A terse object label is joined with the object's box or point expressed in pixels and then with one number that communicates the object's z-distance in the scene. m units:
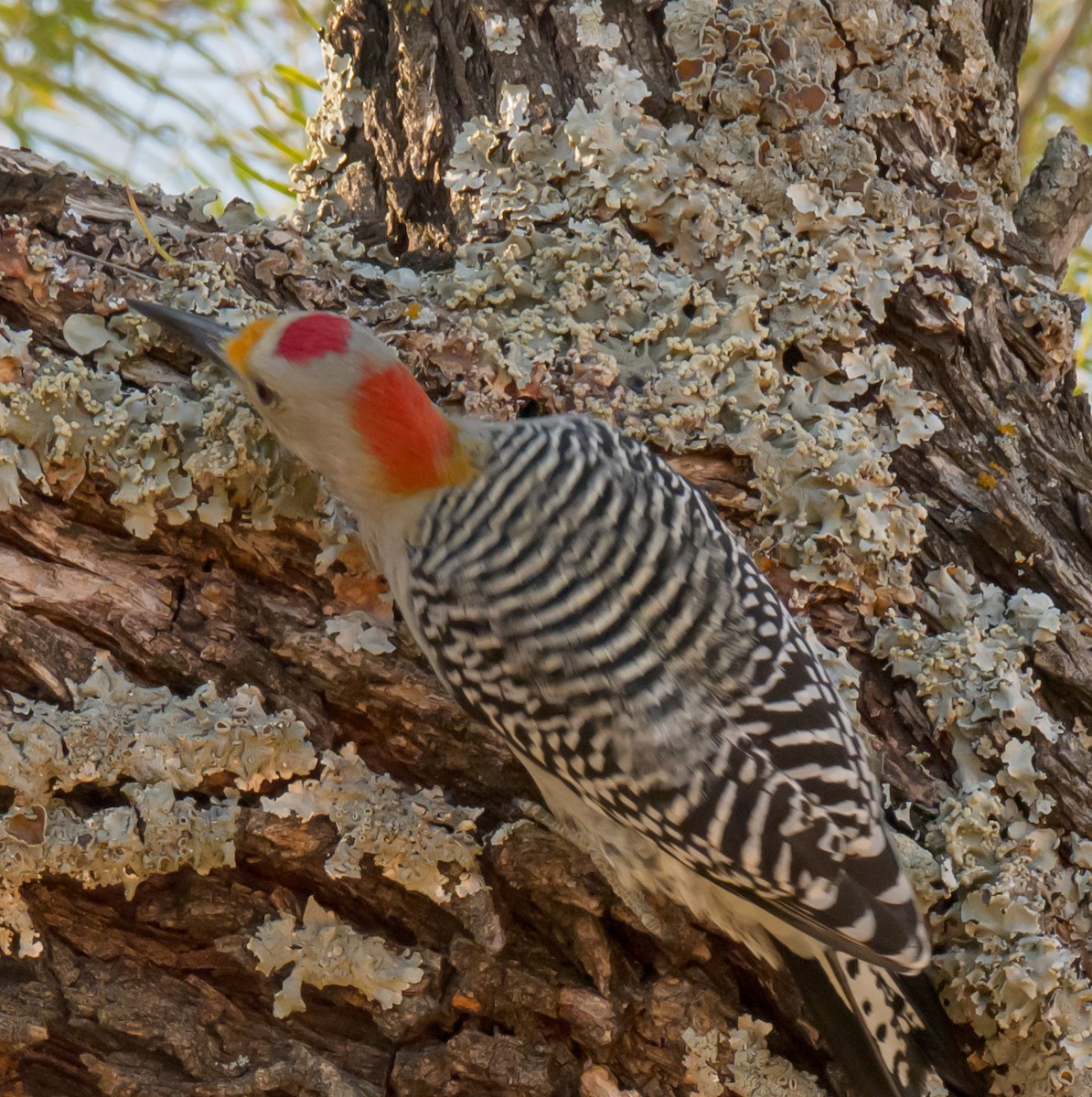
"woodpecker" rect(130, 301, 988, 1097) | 4.15
